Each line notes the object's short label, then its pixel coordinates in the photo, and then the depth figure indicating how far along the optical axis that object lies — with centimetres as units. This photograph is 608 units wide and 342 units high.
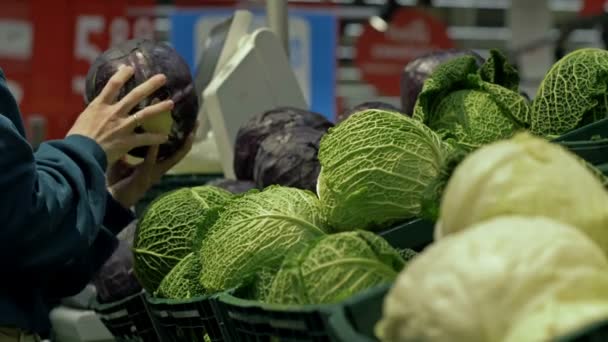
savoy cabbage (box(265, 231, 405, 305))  152
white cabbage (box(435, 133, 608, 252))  115
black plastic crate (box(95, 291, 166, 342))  256
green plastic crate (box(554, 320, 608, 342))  97
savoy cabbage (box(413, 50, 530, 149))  212
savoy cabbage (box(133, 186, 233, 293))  235
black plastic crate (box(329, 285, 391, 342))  130
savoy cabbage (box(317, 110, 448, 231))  192
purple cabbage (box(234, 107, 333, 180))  291
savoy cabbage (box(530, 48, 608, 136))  203
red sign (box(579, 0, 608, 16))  930
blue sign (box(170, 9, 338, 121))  502
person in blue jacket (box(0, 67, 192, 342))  205
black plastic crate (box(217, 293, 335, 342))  141
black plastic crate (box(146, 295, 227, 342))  194
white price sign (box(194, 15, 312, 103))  498
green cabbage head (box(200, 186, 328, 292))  190
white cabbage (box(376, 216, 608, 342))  101
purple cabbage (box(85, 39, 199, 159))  274
